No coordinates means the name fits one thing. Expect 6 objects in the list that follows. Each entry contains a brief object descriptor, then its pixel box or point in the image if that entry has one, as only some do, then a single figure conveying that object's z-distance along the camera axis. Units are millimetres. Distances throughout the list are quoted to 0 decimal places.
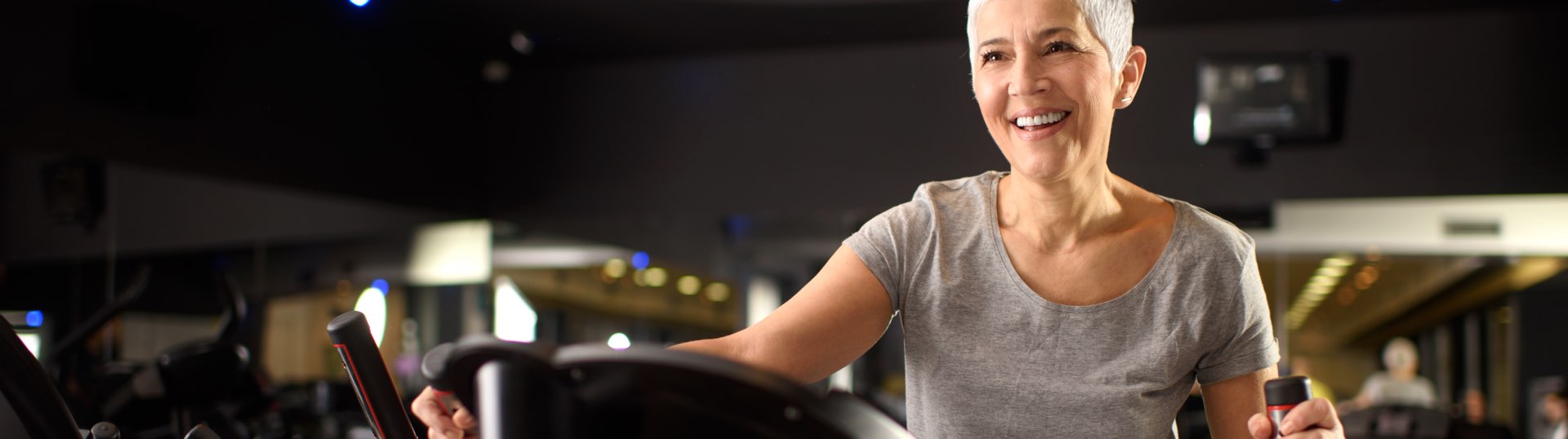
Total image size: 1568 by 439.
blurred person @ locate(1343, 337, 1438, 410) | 6316
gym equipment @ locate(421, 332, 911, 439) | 722
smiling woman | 1353
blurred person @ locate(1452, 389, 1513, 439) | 5195
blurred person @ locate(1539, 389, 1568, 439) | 5836
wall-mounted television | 5262
